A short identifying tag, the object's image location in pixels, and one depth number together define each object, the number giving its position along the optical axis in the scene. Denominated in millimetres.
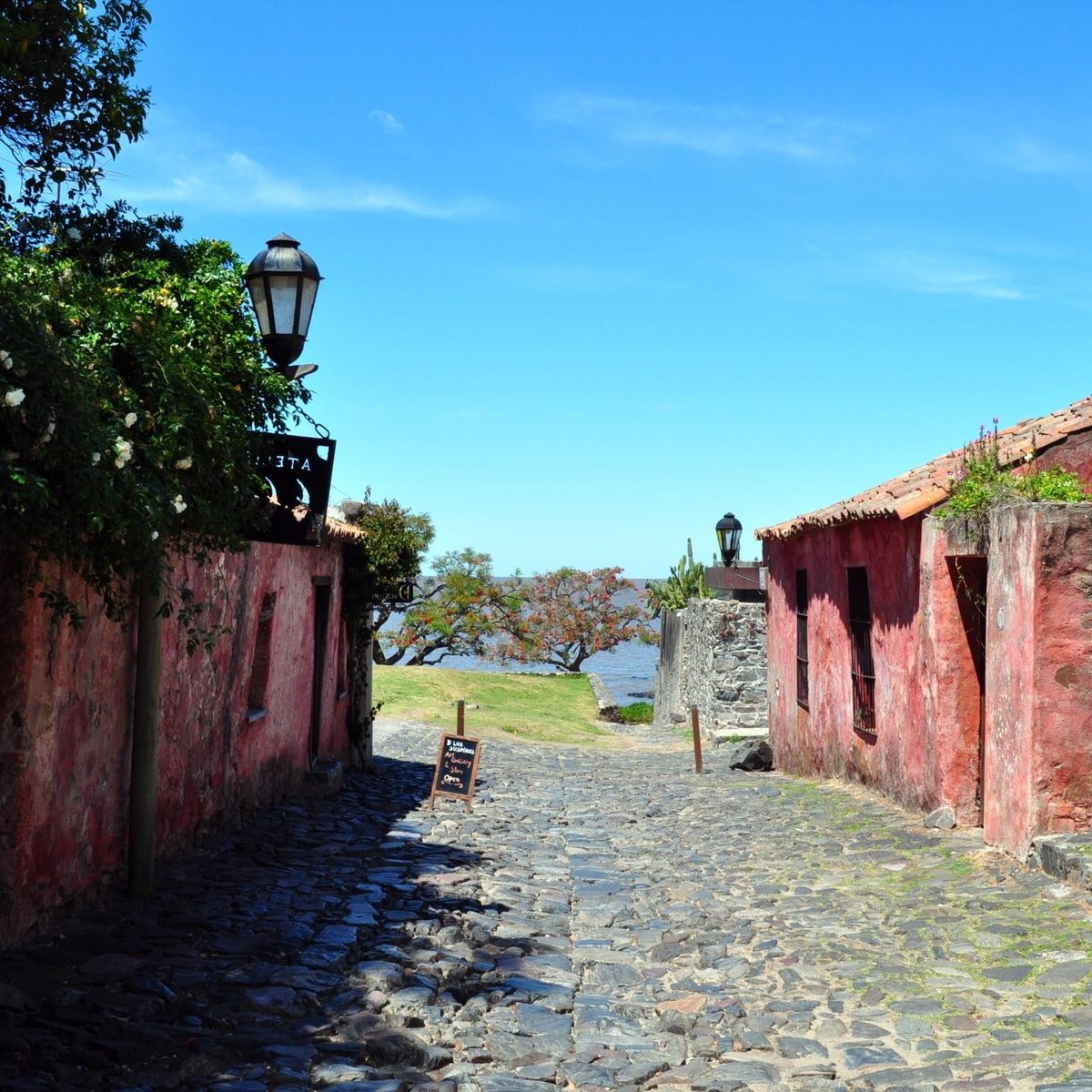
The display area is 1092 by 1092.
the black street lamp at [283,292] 7262
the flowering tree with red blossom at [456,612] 37469
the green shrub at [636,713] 29225
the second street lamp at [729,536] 23203
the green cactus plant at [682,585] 30391
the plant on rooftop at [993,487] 9117
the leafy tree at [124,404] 5117
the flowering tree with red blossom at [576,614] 40688
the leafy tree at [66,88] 6711
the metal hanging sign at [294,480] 7945
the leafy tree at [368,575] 14500
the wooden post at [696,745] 15539
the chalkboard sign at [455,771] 11914
